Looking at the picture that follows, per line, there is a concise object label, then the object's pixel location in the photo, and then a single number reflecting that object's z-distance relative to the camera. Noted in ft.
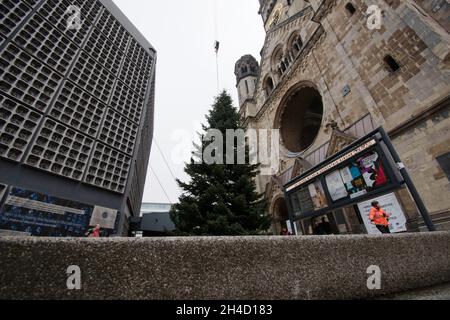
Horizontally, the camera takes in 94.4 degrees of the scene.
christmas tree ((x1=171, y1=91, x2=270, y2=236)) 27.24
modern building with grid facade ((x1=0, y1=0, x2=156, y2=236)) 29.55
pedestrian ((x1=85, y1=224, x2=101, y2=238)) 22.44
